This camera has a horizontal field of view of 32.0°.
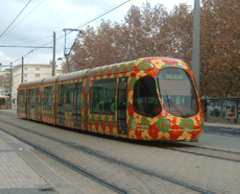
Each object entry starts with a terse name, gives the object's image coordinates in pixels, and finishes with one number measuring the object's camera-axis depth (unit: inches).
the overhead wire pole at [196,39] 597.6
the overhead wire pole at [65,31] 1225.8
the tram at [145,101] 484.7
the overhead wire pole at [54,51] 1559.4
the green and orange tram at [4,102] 2755.9
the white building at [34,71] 4899.1
